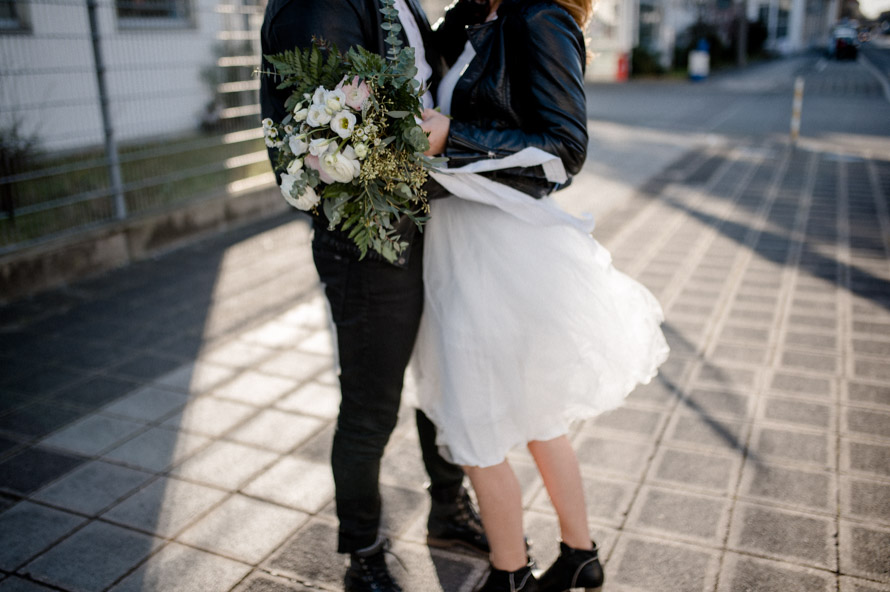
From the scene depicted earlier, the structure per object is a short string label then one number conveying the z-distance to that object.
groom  1.87
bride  1.95
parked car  22.14
